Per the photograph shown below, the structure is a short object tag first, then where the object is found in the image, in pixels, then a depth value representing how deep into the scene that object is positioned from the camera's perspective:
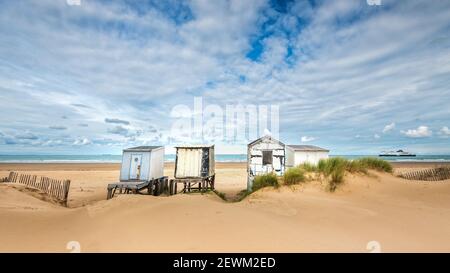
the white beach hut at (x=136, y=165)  17.20
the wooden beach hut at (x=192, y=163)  17.92
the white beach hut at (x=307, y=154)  21.48
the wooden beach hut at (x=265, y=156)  17.97
